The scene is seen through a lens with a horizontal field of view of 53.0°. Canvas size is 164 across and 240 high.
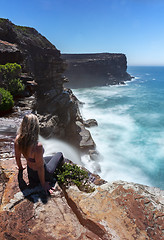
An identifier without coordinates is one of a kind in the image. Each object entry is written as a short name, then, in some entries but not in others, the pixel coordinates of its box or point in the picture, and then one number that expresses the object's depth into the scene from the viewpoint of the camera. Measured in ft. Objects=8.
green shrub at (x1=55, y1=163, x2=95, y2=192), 16.34
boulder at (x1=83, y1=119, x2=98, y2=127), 89.91
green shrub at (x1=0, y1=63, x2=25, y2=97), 41.70
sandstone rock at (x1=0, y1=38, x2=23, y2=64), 51.47
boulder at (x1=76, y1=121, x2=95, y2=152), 63.48
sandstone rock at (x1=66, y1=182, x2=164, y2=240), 11.39
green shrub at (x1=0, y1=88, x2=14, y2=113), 33.39
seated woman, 12.76
